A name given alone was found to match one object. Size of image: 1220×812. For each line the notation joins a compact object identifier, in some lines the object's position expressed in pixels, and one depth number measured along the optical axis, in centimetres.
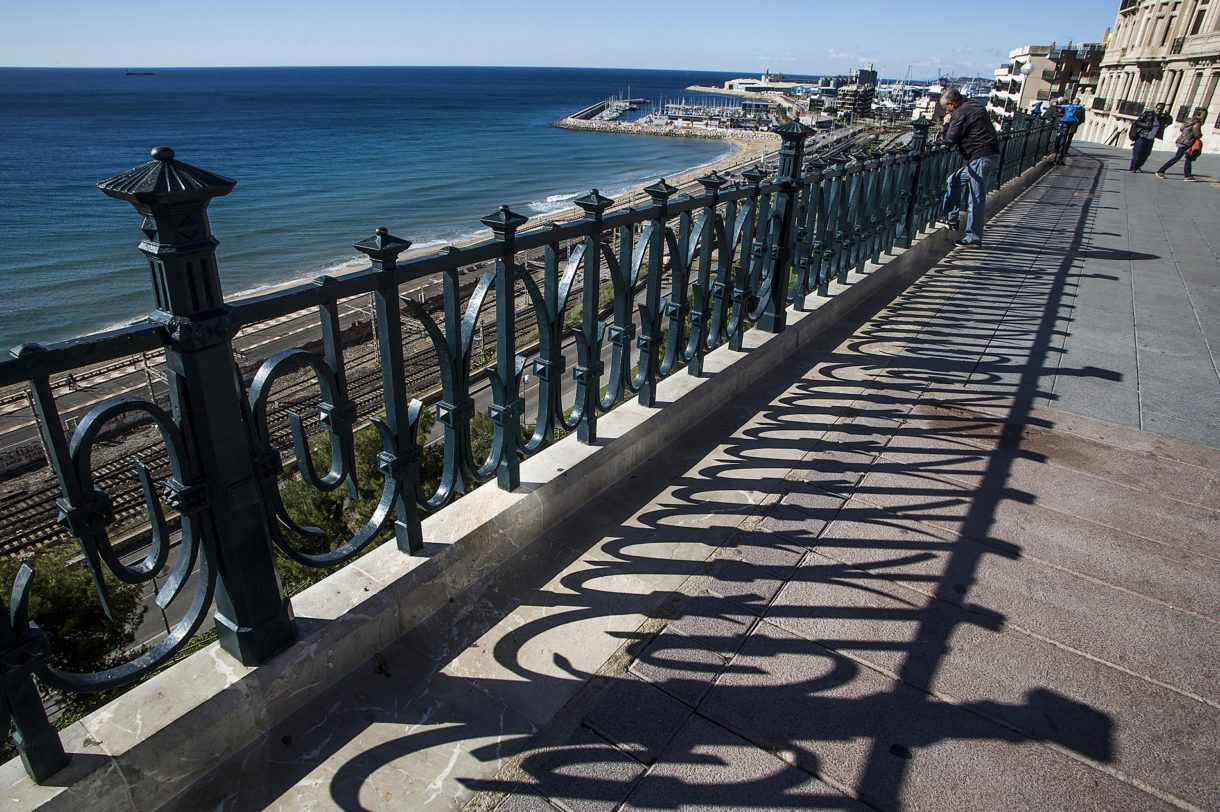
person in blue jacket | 1938
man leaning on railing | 835
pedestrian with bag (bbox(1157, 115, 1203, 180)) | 1802
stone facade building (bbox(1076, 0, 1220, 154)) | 3603
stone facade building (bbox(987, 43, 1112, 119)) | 7138
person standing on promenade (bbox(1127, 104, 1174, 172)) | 1856
